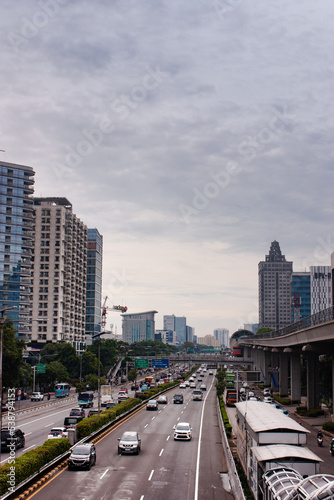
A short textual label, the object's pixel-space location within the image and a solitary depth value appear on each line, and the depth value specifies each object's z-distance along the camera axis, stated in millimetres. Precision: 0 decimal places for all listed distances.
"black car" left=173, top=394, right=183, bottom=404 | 84875
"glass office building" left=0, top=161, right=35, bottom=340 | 127312
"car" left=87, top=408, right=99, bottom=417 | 63503
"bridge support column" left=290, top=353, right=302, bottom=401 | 91500
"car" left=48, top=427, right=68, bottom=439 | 42938
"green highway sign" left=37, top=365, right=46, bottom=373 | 103750
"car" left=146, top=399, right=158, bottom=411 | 71750
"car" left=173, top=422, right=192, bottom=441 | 45906
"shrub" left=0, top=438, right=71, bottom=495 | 25267
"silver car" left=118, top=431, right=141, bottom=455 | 37969
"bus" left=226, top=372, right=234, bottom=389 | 110075
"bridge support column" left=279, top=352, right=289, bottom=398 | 105588
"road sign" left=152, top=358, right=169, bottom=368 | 134875
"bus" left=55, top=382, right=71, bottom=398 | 100750
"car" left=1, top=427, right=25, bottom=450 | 38212
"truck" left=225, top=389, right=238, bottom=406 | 85000
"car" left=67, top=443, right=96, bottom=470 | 32312
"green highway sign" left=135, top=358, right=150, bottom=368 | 126688
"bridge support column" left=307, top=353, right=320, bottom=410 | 78125
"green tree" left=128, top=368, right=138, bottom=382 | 137450
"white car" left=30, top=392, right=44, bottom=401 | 93625
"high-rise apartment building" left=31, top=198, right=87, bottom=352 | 155125
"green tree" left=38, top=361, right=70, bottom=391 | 113750
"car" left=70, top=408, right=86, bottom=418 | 59934
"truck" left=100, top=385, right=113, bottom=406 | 79000
